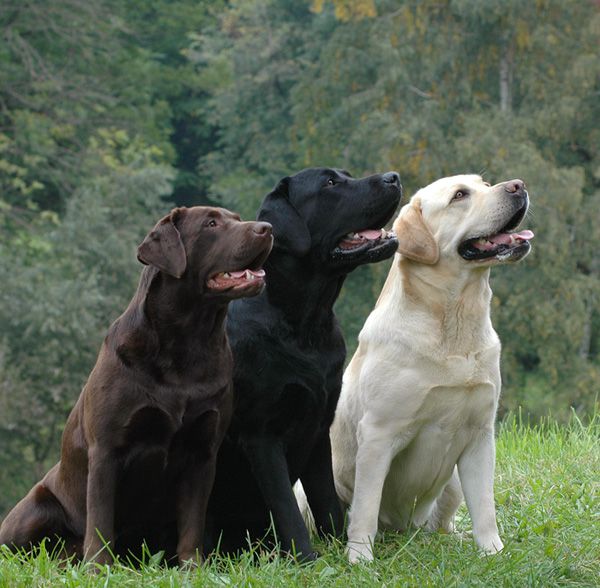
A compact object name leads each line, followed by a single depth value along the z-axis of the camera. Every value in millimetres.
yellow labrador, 11219
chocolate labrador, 10359
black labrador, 11109
